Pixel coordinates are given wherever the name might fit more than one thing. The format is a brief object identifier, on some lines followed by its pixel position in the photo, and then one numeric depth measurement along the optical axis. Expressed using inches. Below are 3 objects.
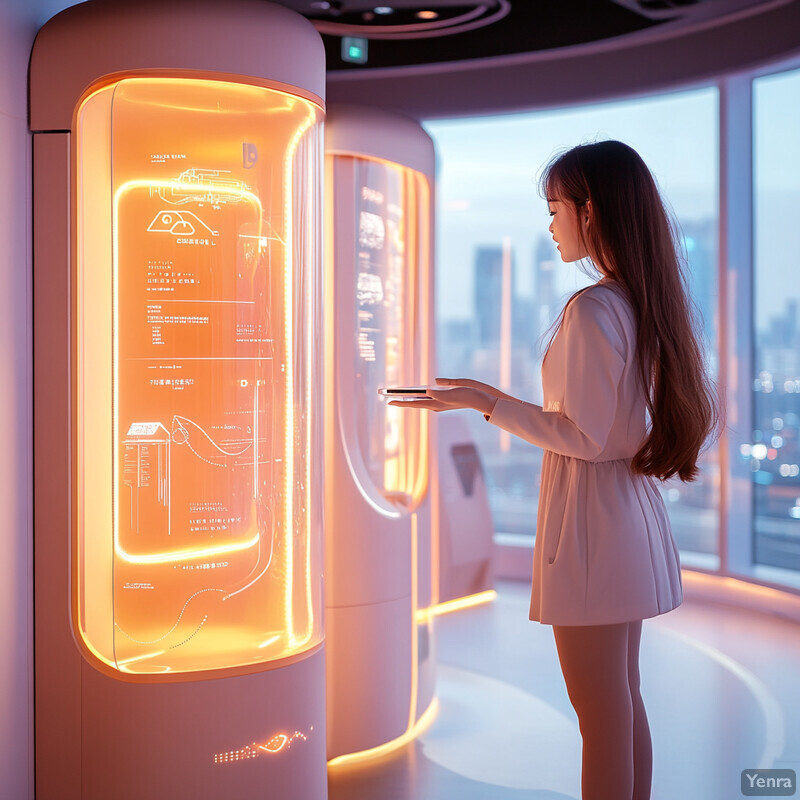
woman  67.2
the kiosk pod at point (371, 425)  111.1
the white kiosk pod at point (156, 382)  81.8
